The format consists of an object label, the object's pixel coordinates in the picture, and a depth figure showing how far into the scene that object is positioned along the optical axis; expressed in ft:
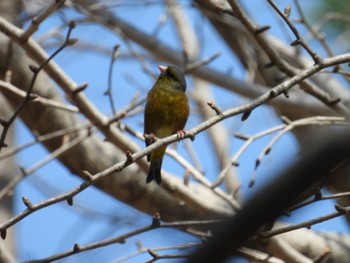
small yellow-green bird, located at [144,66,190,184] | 26.21
